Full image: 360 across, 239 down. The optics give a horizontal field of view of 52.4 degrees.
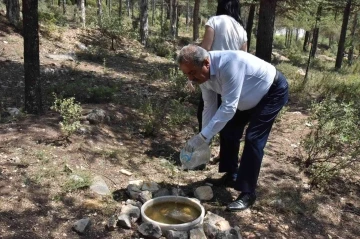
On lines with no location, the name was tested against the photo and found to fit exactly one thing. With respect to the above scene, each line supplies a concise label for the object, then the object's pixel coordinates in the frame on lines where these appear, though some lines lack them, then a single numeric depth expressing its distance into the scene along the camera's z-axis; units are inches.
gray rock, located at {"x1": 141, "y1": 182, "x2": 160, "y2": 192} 134.6
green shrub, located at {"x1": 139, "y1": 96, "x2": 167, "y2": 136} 190.7
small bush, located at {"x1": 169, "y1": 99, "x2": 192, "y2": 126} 206.8
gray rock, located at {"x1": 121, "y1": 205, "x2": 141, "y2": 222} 117.1
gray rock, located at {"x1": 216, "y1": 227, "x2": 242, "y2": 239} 109.8
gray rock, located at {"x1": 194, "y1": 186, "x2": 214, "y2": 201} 136.3
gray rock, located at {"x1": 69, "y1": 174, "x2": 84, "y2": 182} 132.6
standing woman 143.3
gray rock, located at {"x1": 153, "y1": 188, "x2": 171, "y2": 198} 131.4
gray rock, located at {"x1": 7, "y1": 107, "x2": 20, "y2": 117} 189.3
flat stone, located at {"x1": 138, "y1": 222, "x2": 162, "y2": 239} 109.0
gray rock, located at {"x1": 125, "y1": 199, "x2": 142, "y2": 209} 123.7
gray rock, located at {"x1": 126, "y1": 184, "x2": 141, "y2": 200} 130.0
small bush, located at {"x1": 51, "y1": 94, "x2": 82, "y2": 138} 155.9
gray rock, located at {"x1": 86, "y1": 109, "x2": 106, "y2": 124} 186.7
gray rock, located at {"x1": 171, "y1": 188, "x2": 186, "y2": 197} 133.7
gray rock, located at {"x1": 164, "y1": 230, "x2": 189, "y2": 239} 106.9
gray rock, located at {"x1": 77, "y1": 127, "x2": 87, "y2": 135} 173.5
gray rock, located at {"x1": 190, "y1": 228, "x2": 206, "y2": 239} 107.9
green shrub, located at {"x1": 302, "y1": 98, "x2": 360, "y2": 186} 154.2
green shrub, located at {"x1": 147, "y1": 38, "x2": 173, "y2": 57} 533.4
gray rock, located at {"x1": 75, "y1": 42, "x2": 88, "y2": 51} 436.9
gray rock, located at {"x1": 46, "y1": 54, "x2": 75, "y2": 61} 356.5
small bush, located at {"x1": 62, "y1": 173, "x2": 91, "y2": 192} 129.0
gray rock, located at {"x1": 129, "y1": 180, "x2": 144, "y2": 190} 136.3
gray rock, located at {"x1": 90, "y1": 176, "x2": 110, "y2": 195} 131.8
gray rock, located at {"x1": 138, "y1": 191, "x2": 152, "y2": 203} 127.3
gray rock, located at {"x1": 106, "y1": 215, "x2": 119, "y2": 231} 112.0
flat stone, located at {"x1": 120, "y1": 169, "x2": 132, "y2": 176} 149.1
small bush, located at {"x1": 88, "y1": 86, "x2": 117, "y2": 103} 233.1
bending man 111.5
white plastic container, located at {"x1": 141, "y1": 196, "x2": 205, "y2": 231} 109.7
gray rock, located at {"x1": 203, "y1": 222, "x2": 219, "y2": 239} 112.6
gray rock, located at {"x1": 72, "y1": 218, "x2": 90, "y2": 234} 108.7
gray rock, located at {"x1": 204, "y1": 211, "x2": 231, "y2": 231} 116.9
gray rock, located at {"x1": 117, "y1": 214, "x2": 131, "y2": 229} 112.7
